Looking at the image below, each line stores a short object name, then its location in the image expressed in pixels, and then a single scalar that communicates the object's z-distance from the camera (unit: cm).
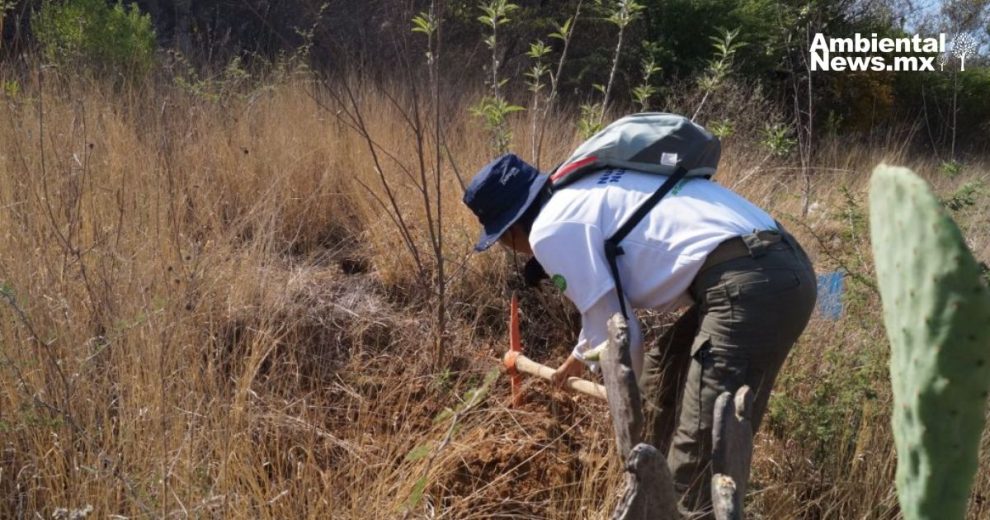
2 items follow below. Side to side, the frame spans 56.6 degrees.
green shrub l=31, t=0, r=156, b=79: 545
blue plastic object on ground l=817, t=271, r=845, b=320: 362
